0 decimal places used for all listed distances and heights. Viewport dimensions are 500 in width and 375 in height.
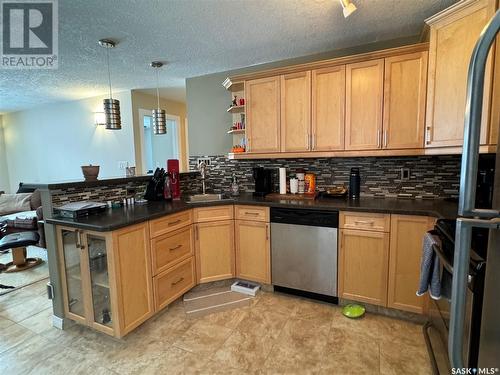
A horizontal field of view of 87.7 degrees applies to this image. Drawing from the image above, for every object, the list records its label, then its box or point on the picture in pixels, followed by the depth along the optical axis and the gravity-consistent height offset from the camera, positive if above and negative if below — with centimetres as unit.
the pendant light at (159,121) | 324 +54
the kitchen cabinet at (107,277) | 178 -82
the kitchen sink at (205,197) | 275 -38
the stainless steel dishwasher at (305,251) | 221 -79
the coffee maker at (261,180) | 283 -19
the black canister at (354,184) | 251 -22
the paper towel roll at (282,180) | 282 -19
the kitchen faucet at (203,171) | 327 -9
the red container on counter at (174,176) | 273 -13
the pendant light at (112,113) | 265 +53
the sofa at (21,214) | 354 -73
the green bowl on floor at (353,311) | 213 -124
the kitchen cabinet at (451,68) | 161 +64
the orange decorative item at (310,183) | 274 -22
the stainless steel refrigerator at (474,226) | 66 -18
